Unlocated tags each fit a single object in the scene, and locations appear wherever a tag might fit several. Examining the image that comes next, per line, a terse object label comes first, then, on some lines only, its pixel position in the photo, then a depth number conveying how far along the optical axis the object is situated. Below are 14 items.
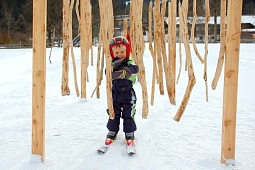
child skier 2.08
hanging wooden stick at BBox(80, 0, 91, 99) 3.17
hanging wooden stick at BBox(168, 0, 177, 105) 2.61
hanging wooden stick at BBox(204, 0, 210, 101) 2.22
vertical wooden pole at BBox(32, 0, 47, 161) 1.63
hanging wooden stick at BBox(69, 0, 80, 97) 2.98
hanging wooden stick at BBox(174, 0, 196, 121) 2.00
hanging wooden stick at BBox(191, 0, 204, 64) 2.44
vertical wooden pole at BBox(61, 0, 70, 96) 2.96
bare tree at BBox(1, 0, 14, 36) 25.17
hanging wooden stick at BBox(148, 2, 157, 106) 2.58
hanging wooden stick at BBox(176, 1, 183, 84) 2.57
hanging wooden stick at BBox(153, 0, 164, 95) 2.45
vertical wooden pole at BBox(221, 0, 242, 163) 1.63
